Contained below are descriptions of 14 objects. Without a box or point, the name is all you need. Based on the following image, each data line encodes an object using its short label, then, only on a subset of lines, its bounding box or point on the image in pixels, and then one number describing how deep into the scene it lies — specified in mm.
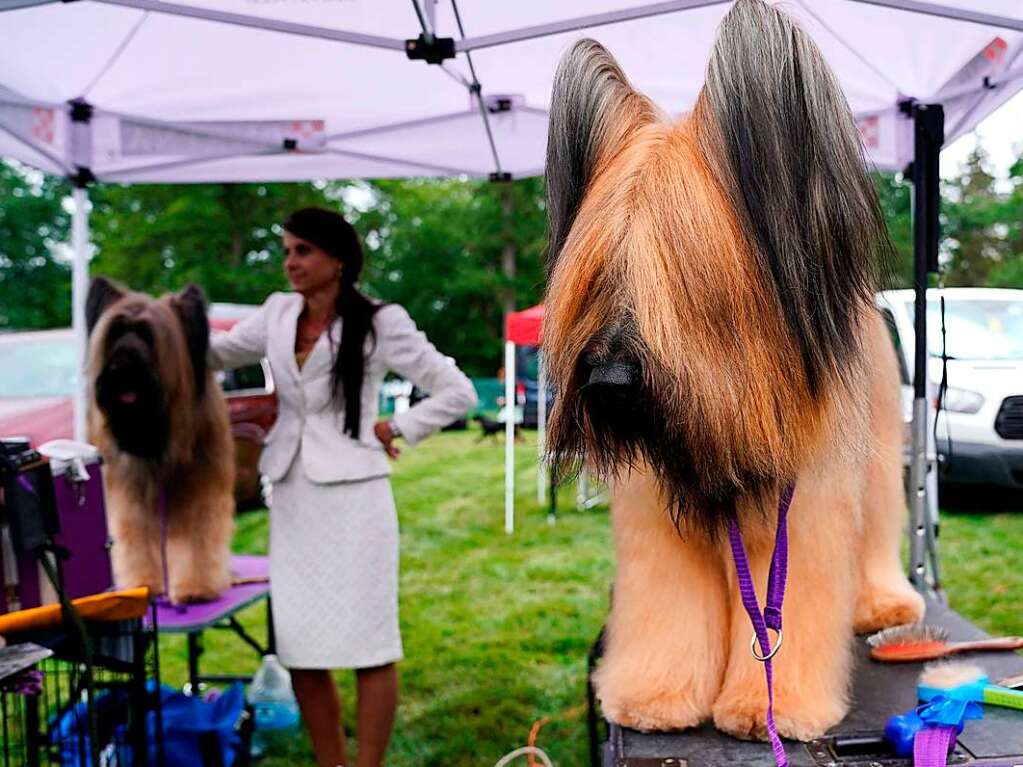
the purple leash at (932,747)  1775
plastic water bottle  4188
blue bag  3334
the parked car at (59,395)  6641
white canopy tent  2883
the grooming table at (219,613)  3344
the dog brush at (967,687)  1945
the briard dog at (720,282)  1485
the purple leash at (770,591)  1809
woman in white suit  3094
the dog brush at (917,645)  2418
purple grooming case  2736
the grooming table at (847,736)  1827
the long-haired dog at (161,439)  3506
